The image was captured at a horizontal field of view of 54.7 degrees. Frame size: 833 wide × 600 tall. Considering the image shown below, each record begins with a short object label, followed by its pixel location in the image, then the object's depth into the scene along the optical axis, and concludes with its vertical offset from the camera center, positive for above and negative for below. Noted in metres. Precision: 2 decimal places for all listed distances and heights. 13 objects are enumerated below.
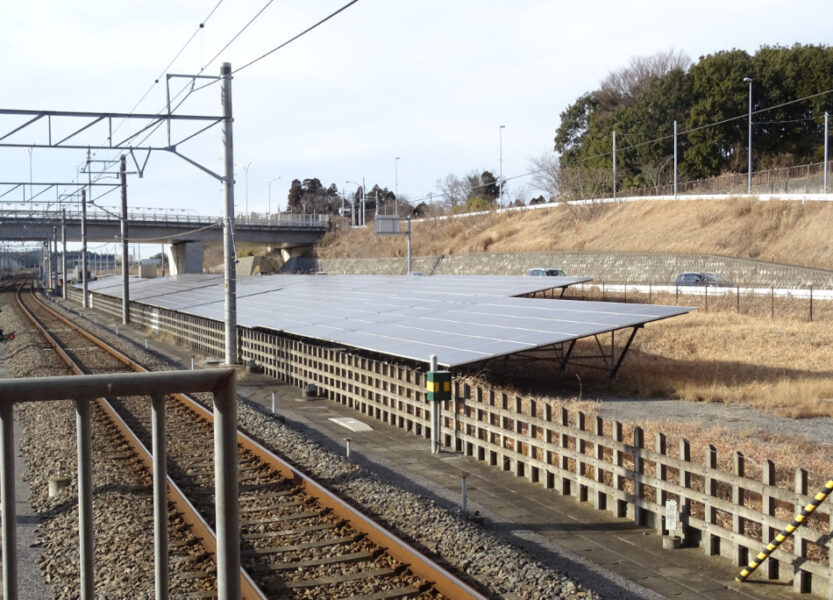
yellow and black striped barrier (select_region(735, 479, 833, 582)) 6.70 -2.47
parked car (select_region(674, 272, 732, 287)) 39.31 -1.67
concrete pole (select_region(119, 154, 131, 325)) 37.22 -0.16
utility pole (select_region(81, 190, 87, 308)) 48.17 +1.43
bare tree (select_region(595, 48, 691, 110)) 84.50 +17.76
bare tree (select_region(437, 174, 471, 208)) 110.31 +7.98
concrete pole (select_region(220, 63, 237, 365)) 20.34 +0.65
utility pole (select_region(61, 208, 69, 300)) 54.31 +1.03
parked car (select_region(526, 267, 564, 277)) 49.25 -1.44
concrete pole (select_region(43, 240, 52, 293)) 94.50 -0.57
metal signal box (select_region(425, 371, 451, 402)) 11.86 -2.02
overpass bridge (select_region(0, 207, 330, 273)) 69.88 +2.32
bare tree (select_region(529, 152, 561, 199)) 88.19 +8.03
